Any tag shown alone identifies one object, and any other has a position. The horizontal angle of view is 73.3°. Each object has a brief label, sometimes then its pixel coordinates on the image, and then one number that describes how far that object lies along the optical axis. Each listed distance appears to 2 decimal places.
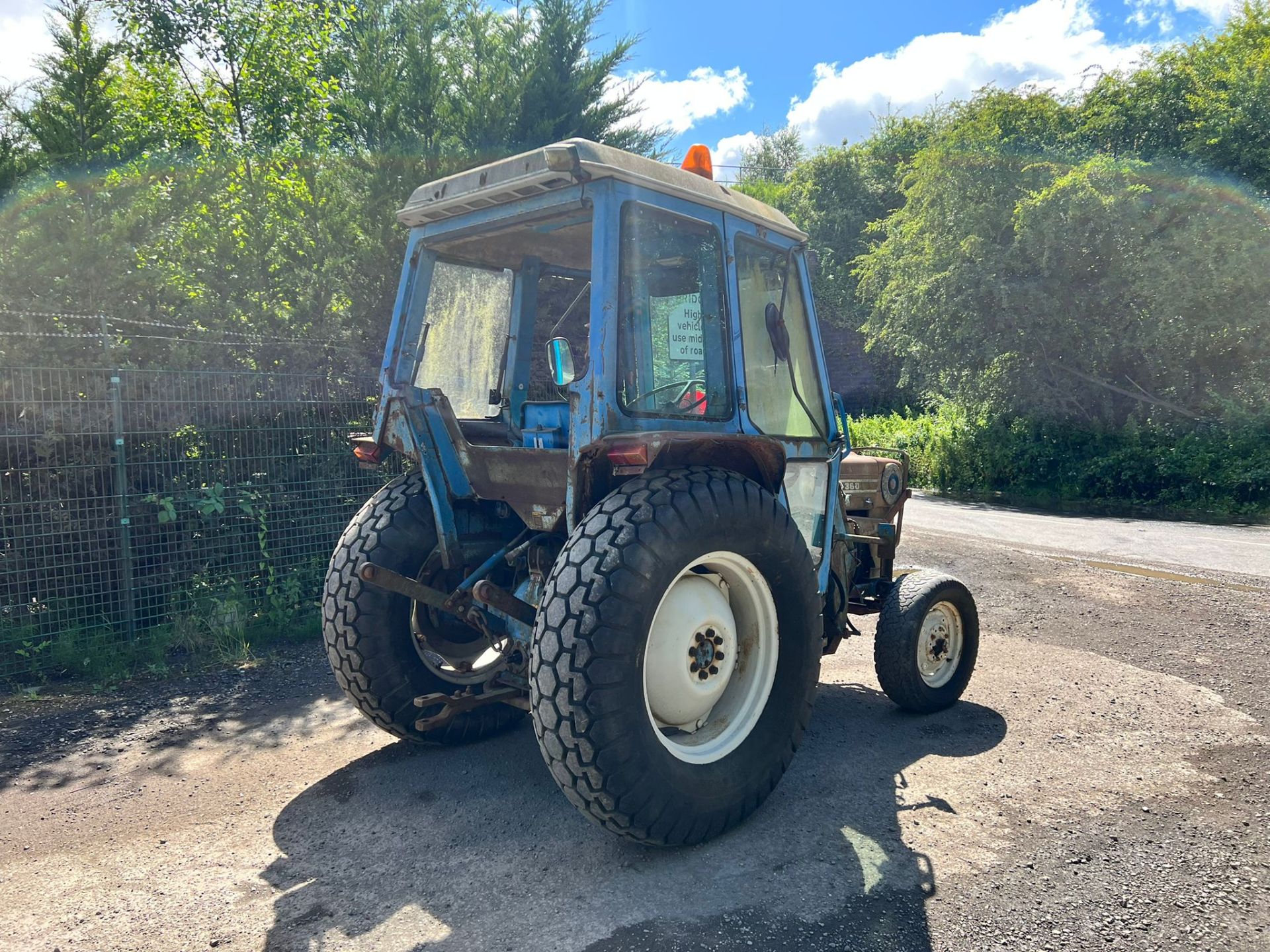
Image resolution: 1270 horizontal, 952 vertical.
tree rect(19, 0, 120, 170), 7.79
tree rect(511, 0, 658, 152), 12.63
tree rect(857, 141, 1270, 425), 16.11
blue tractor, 2.93
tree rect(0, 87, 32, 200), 7.30
